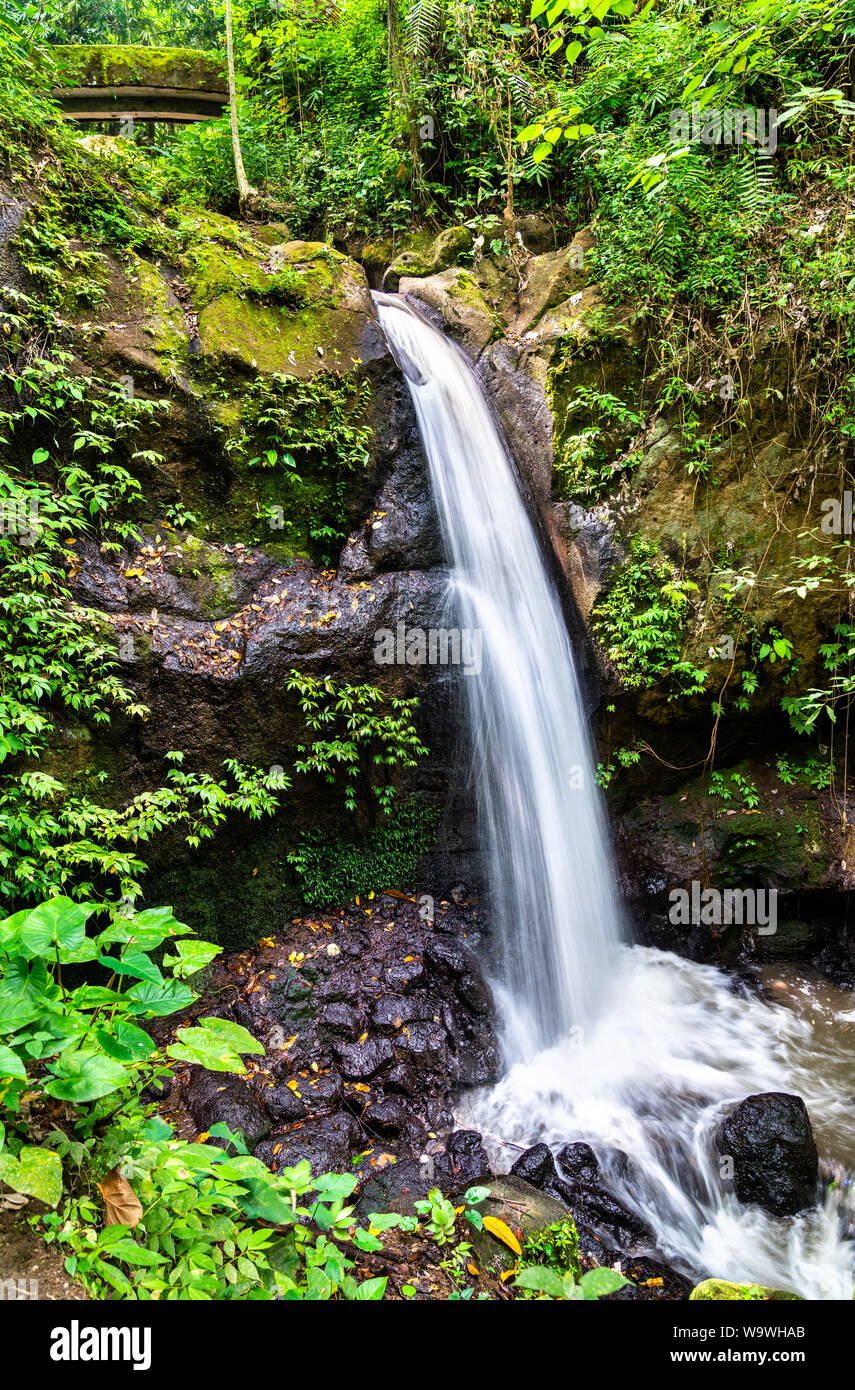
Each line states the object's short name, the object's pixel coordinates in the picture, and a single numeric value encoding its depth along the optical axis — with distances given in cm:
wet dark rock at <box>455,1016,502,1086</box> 453
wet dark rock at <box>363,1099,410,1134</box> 396
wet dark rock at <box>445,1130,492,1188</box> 363
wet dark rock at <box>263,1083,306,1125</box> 395
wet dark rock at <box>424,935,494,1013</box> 493
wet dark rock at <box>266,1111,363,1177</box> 363
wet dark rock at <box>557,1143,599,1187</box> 376
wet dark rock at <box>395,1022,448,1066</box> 446
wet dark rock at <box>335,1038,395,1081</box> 427
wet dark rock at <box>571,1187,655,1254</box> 350
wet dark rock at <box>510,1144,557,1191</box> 370
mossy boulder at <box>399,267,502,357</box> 714
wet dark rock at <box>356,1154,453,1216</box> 337
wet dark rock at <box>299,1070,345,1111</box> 405
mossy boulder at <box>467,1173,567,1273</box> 290
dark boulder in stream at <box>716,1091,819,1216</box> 365
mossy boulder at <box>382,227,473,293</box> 782
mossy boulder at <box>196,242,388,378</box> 549
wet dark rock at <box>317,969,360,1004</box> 469
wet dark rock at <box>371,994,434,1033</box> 457
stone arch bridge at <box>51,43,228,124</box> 885
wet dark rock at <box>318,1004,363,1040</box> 449
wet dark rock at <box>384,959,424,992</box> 486
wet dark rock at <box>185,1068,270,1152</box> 372
